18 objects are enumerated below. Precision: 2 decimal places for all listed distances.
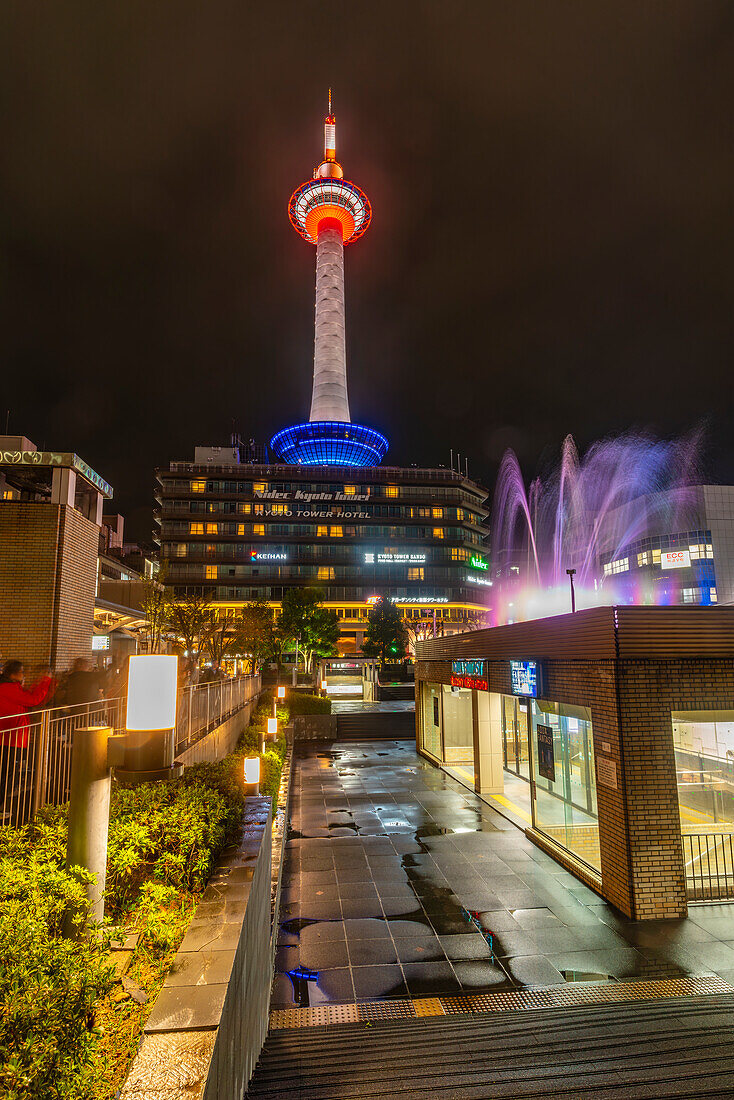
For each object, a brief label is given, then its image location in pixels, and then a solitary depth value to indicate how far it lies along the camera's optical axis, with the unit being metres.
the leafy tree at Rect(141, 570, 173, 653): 22.06
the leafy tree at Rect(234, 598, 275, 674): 41.38
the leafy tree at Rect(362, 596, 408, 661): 67.56
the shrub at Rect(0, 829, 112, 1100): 2.41
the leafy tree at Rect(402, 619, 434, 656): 53.93
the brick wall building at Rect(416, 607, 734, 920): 9.59
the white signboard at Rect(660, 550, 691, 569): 65.06
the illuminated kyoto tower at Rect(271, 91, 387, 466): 100.69
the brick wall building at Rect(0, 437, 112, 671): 12.04
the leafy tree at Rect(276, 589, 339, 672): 54.56
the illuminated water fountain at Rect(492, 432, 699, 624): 67.50
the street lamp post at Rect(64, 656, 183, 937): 3.64
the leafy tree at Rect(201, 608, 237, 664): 28.09
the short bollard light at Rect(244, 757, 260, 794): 10.89
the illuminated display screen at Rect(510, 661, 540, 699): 12.69
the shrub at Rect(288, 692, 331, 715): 31.88
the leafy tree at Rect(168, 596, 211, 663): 24.82
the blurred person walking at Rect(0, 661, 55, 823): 6.40
